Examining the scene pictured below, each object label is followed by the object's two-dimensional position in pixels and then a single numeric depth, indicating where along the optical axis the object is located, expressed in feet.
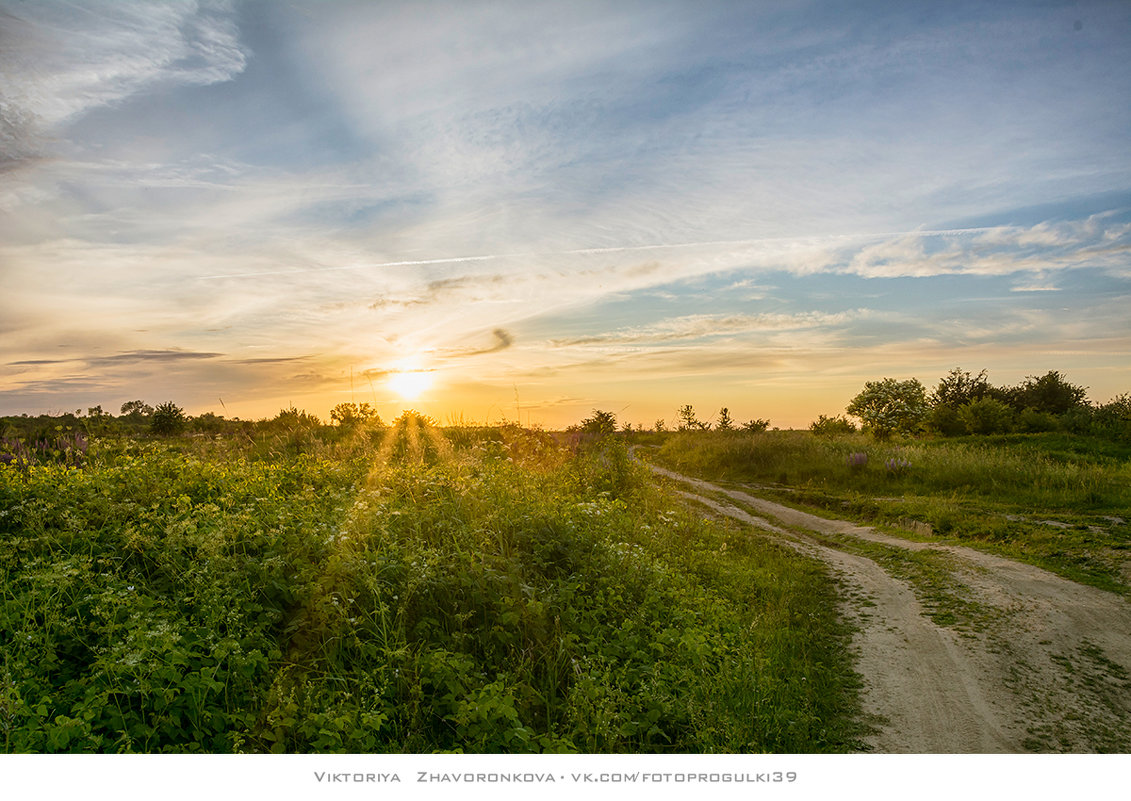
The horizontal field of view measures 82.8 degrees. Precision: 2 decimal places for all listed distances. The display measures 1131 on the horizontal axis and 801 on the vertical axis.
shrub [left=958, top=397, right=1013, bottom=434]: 75.56
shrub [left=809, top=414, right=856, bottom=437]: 88.60
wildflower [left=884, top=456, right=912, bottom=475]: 54.60
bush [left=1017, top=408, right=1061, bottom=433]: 73.05
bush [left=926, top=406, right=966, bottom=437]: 81.20
